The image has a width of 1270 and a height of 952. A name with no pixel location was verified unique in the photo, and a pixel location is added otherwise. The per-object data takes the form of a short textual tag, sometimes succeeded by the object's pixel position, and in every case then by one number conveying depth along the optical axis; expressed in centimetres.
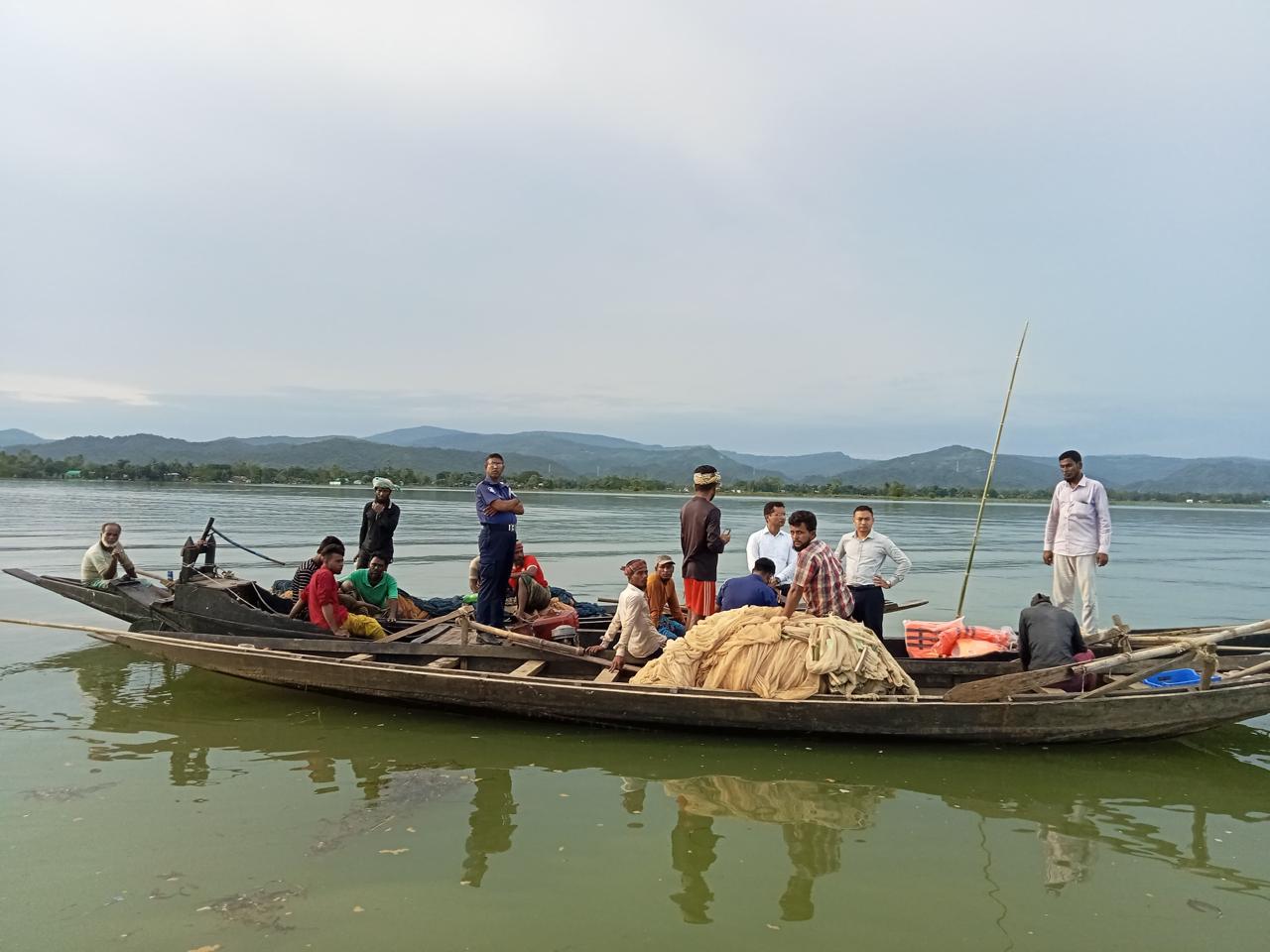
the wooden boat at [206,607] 855
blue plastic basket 689
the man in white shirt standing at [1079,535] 827
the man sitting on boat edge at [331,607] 812
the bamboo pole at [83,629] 787
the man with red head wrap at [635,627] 697
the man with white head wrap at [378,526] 958
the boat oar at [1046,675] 623
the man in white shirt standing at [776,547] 916
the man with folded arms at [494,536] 794
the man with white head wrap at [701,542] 745
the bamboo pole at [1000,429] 1059
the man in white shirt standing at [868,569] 754
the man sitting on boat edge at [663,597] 834
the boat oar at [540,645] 754
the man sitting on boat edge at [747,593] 726
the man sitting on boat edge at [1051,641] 677
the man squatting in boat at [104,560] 1038
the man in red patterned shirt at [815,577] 653
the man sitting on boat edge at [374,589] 930
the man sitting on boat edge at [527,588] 894
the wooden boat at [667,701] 628
